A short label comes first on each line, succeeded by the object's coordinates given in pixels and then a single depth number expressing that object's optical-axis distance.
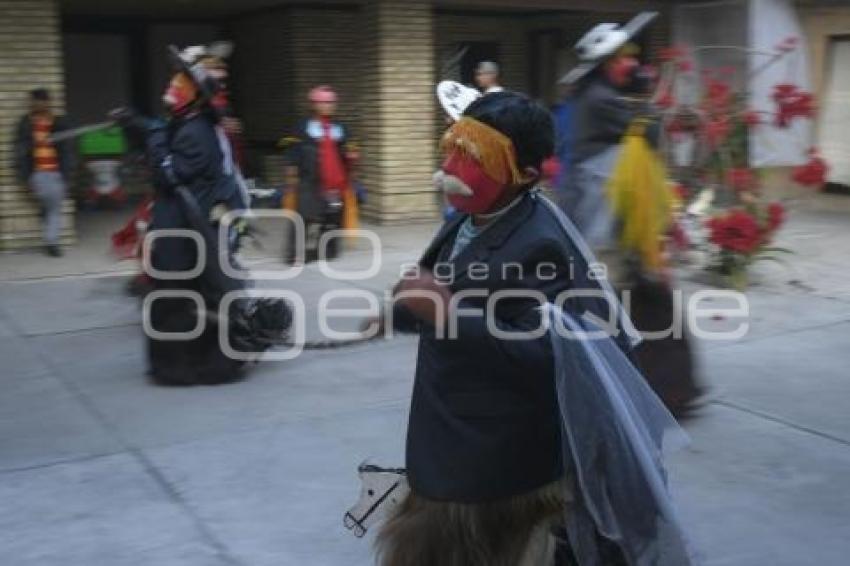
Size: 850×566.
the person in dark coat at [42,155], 9.22
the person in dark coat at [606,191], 4.77
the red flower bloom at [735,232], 7.73
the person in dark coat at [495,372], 2.33
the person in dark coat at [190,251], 5.50
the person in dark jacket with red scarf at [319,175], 9.35
